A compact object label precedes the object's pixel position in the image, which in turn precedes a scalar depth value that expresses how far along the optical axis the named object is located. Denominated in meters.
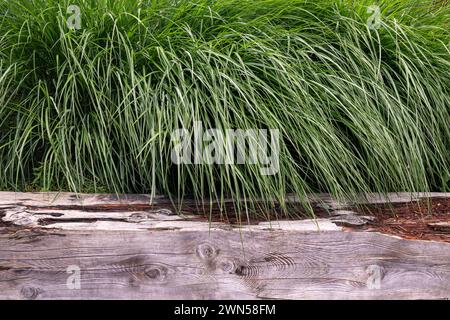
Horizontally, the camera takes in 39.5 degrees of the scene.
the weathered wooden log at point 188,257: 2.47
